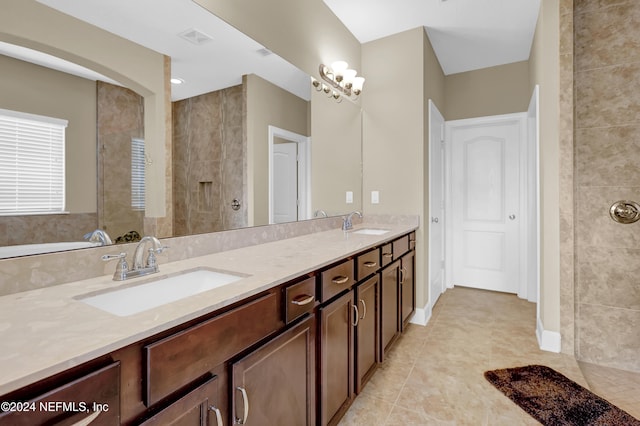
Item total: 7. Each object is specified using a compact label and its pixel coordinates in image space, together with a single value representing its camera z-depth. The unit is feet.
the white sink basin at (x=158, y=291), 3.26
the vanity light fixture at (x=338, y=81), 8.54
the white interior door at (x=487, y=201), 11.97
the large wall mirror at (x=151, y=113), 3.30
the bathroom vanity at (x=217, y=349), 1.90
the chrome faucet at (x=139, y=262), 3.61
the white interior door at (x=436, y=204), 10.34
